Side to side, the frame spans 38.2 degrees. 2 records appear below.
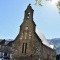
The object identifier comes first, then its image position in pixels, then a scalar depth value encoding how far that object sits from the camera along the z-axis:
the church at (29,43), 19.14
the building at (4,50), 24.09
